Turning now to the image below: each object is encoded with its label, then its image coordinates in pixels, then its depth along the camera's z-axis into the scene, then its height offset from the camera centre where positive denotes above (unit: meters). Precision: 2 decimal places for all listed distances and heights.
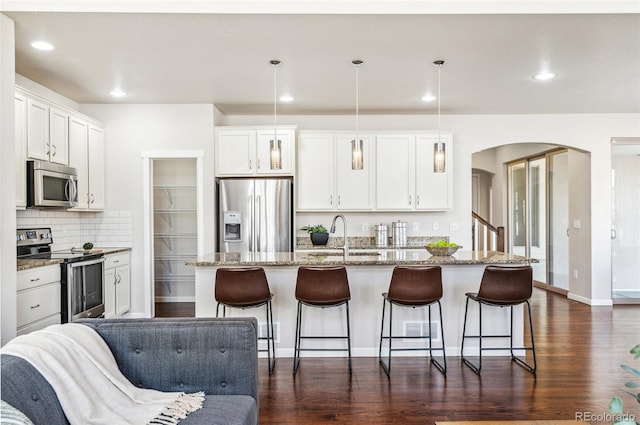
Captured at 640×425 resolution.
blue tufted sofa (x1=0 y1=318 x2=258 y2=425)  2.08 -0.72
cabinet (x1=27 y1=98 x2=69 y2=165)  3.88 +0.79
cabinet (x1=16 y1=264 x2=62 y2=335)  3.25 -0.71
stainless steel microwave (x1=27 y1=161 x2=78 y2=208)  3.84 +0.27
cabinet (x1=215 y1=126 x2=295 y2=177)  5.45 +0.81
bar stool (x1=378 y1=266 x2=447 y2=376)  3.39 -0.62
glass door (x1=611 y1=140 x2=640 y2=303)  6.11 -0.17
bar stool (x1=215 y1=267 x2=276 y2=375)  3.38 -0.61
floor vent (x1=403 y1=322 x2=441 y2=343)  3.90 -1.11
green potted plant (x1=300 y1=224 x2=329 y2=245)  4.96 -0.30
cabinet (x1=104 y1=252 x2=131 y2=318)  4.65 -0.84
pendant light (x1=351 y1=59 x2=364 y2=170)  3.67 +0.51
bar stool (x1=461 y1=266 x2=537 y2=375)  3.44 -0.62
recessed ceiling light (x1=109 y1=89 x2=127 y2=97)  4.75 +1.38
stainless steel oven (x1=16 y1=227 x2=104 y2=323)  3.84 -0.57
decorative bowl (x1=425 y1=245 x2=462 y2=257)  3.89 -0.37
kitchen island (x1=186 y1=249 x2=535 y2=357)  3.89 -0.93
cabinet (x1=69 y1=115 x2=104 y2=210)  4.64 +0.62
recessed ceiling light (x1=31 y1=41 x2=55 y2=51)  3.38 +1.38
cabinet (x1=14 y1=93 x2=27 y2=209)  3.68 +0.58
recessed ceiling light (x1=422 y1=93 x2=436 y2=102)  4.98 +1.38
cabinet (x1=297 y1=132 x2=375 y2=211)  5.65 +0.52
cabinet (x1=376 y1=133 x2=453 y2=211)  5.67 +0.49
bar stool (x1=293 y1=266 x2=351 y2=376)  3.39 -0.61
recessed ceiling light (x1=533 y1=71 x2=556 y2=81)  4.18 +1.37
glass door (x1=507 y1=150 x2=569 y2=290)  6.88 -0.05
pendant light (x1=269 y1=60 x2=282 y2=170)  3.73 +0.53
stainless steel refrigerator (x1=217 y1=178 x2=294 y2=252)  5.30 -0.05
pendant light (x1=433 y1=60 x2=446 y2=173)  3.73 +0.49
